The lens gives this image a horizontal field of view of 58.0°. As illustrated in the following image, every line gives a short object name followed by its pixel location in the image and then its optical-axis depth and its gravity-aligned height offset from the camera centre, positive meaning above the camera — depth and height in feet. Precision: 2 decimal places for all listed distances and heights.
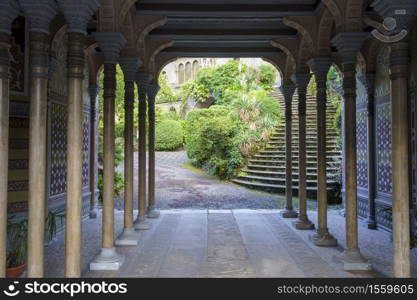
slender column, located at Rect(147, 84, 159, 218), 34.88 +0.85
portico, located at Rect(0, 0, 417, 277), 14.88 +3.85
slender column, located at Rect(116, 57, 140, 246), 25.20 +1.03
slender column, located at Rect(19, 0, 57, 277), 14.70 +0.97
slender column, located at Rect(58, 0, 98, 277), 15.55 +1.13
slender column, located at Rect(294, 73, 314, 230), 30.01 +0.73
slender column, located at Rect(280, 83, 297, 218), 34.86 +1.61
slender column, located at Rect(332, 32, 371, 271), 19.46 +0.79
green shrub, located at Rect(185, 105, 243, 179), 63.46 +2.63
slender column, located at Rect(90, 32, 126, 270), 20.15 +1.31
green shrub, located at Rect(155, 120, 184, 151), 91.77 +4.63
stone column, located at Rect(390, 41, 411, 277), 14.75 -0.26
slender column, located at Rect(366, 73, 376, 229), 30.42 +0.79
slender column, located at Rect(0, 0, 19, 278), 13.94 +1.98
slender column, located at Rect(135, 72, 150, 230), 30.30 +1.12
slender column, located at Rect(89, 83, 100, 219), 36.47 +1.22
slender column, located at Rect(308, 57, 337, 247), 24.50 +0.45
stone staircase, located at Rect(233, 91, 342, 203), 51.44 -1.06
